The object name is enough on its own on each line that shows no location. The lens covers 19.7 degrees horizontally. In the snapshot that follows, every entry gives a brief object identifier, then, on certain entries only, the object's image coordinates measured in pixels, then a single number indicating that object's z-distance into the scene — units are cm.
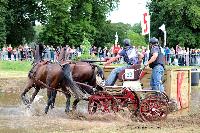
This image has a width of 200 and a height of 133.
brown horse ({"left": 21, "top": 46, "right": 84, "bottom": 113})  1559
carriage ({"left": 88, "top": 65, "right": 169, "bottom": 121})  1449
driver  1523
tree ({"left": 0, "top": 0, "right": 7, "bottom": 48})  5650
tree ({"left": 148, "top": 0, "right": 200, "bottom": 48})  6262
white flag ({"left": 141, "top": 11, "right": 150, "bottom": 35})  2528
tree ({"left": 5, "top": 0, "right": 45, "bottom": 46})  6197
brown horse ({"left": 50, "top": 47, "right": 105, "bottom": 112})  1591
